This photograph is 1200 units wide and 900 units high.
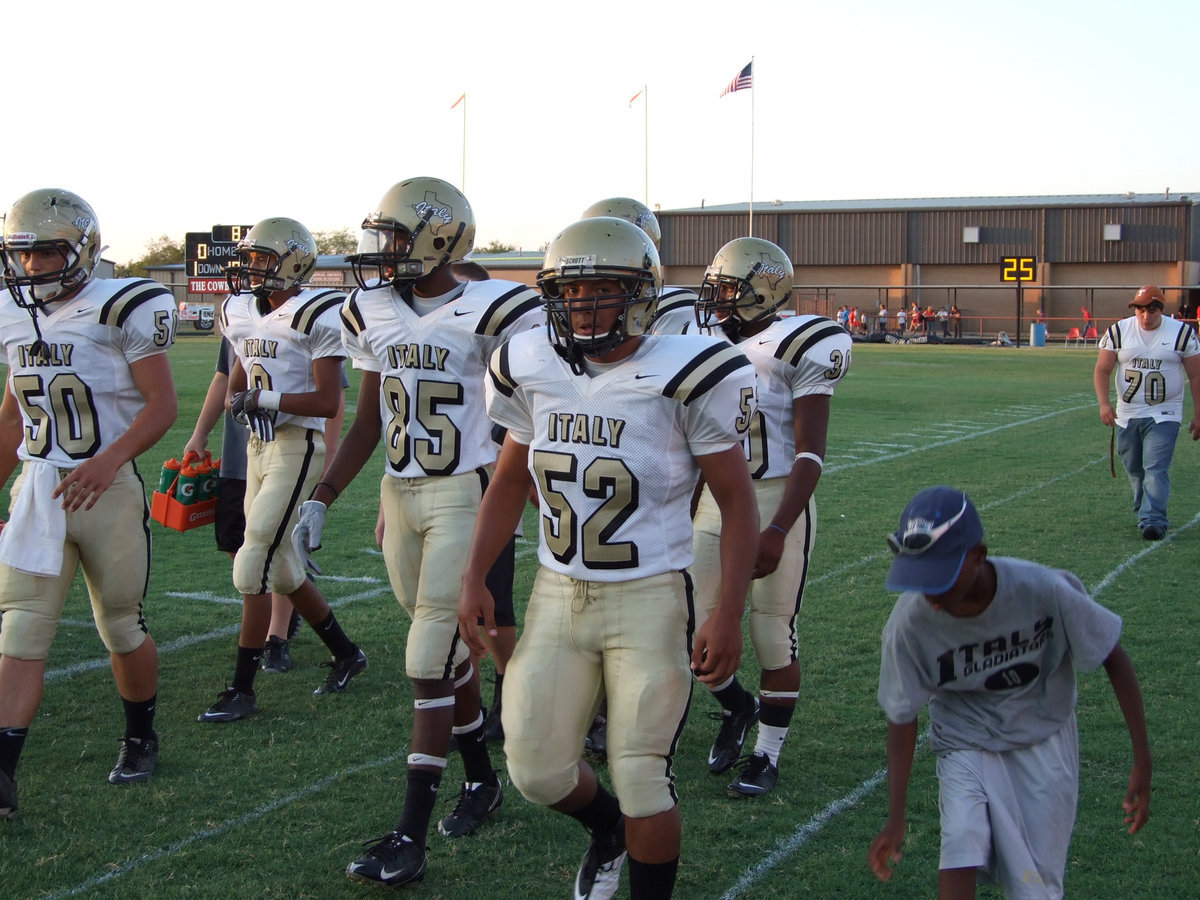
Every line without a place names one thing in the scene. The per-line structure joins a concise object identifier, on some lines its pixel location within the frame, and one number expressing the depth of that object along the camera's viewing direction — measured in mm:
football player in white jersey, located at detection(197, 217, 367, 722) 4883
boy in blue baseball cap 2777
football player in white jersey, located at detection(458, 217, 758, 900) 2959
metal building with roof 40188
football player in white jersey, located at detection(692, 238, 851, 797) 4184
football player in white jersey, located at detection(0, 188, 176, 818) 3984
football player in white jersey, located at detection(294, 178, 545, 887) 3764
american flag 35062
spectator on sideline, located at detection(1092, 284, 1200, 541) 8438
